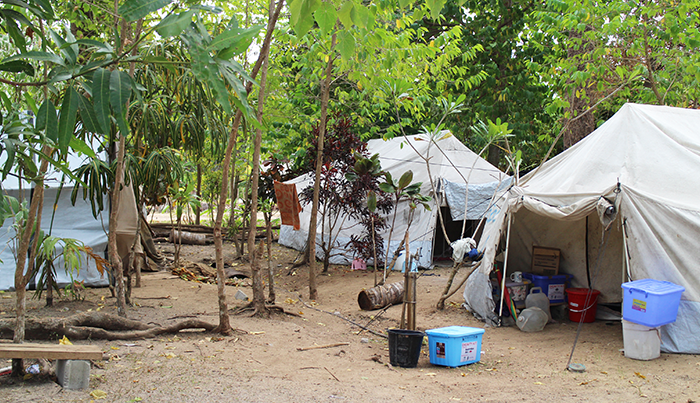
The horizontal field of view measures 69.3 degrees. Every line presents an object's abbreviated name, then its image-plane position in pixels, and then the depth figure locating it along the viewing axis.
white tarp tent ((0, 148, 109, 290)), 7.53
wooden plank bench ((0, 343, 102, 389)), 3.37
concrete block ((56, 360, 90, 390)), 3.50
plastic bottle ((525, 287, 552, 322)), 7.02
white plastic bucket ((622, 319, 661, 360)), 5.15
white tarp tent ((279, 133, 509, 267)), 11.22
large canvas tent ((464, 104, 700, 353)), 5.50
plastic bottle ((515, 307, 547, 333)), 6.59
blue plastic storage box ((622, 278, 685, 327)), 5.05
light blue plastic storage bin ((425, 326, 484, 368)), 5.05
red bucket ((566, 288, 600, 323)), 6.94
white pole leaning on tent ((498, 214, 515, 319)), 6.56
